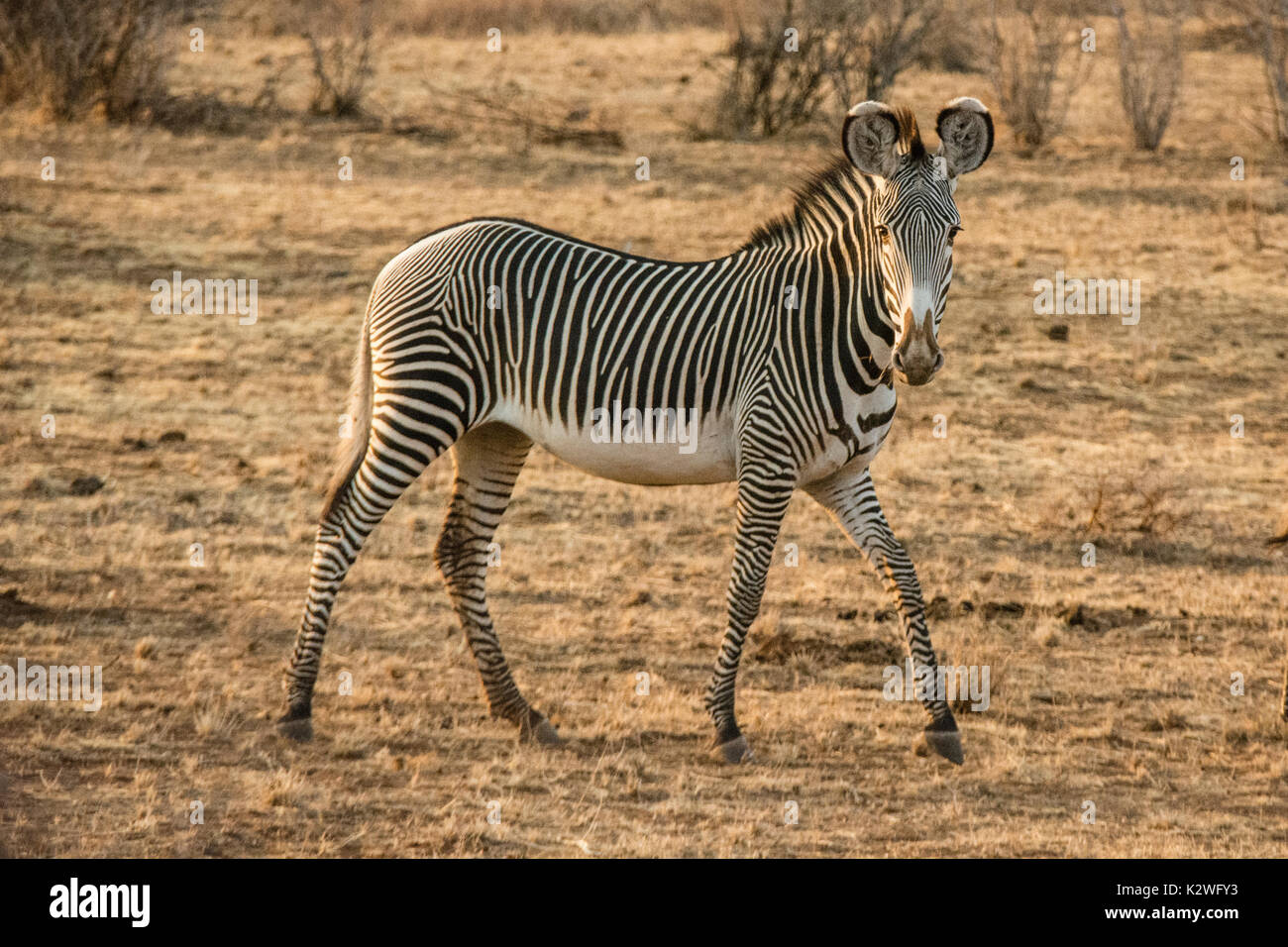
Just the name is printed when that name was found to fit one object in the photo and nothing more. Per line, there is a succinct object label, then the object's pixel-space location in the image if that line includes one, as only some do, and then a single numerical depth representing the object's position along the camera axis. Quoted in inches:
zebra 247.3
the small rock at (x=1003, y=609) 329.1
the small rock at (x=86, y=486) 381.4
